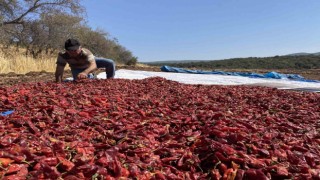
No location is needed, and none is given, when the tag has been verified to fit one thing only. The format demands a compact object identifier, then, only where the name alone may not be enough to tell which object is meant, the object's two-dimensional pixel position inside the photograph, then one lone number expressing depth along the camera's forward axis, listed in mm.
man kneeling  5351
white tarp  7507
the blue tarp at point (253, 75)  10575
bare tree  13881
